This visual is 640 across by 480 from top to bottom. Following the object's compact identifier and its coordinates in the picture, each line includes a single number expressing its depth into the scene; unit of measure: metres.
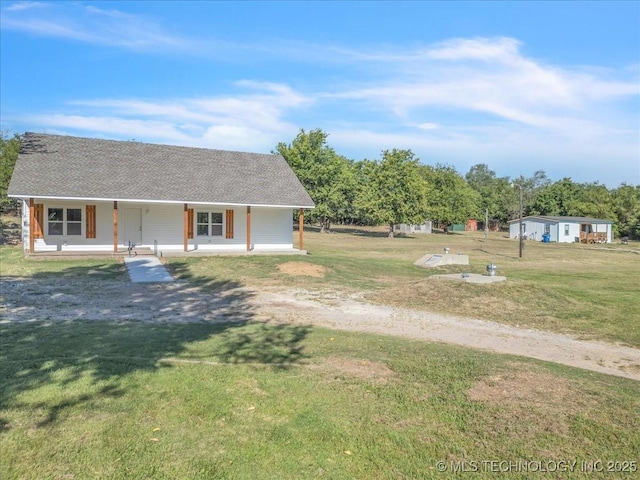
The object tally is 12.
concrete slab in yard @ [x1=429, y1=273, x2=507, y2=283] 14.52
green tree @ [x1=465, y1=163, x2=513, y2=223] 71.81
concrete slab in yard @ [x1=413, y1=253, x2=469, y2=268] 22.31
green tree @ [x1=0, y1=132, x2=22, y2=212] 30.58
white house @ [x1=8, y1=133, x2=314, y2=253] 20.25
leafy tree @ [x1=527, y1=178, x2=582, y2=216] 67.28
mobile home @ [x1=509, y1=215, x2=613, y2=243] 51.69
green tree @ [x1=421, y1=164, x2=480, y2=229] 56.47
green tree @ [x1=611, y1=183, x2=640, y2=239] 56.19
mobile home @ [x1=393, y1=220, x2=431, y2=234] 62.66
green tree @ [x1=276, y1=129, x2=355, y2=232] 46.28
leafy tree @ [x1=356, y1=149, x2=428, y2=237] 46.12
